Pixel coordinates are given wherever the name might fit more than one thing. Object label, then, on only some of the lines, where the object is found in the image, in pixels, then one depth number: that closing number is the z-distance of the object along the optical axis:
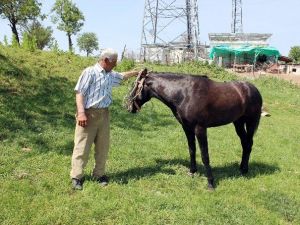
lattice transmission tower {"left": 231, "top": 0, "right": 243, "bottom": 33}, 60.15
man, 6.32
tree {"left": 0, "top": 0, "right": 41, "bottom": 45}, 35.53
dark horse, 7.16
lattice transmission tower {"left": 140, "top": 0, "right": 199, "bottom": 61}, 46.06
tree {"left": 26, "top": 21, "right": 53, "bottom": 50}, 55.18
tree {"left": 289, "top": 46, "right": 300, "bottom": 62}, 89.81
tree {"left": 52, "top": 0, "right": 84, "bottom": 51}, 54.81
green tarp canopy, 44.23
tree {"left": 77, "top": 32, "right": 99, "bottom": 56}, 92.25
